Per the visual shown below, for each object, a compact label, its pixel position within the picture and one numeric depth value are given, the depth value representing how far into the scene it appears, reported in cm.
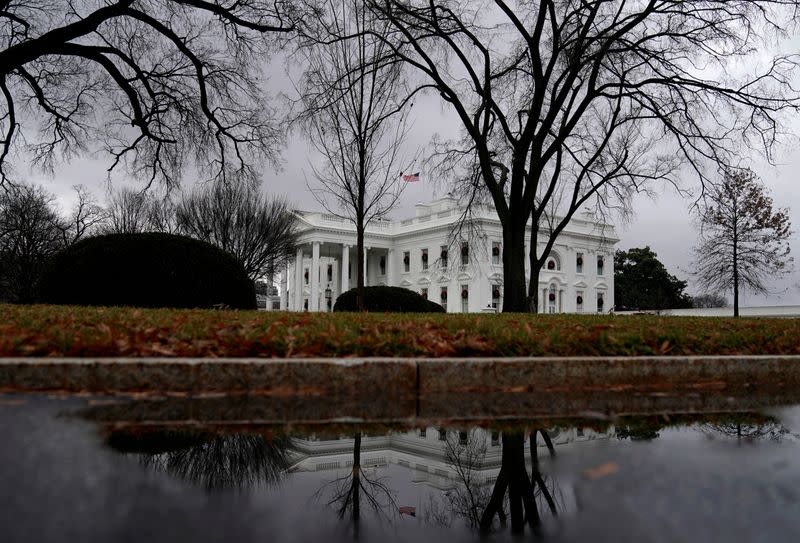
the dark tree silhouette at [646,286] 7800
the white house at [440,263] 5862
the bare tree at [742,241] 3606
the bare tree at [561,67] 1669
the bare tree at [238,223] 3628
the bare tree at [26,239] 3734
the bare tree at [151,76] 1552
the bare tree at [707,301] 8170
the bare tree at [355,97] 1666
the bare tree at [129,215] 4172
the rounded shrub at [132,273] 1216
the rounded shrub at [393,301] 2144
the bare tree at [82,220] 4121
